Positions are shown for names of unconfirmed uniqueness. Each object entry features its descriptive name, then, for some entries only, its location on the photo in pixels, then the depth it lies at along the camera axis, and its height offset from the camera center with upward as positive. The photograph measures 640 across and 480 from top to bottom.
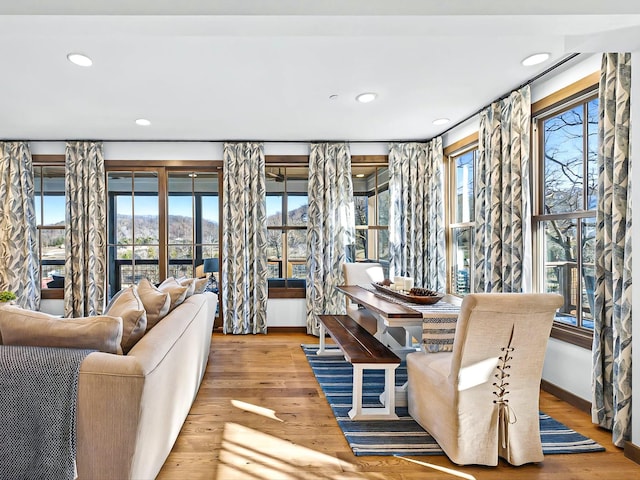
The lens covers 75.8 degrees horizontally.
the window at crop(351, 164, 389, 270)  5.80 +0.42
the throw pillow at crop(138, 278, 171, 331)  2.50 -0.38
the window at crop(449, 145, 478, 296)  4.79 +0.30
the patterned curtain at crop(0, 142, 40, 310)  5.24 +0.24
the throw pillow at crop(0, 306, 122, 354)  1.75 -0.37
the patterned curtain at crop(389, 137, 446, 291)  5.48 +0.43
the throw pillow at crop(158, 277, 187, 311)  3.01 -0.37
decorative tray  3.04 -0.42
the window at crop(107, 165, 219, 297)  5.58 +0.28
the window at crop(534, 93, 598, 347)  3.04 +0.28
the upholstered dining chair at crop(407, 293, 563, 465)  2.09 -0.75
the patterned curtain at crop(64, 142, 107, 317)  5.33 +0.17
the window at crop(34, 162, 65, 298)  5.55 +0.30
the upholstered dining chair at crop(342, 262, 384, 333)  4.77 -0.37
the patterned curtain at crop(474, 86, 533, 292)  3.46 +0.39
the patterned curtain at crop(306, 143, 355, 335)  5.51 +0.22
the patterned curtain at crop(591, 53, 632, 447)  2.41 -0.10
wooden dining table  2.62 -0.47
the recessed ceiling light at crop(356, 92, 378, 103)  3.74 +1.35
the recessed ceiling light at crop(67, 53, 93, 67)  2.91 +1.33
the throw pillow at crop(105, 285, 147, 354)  2.04 -0.38
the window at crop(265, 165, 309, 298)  5.76 +0.24
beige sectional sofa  1.62 -0.68
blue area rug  2.42 -1.21
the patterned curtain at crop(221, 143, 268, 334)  5.45 +0.04
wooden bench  2.78 -0.85
